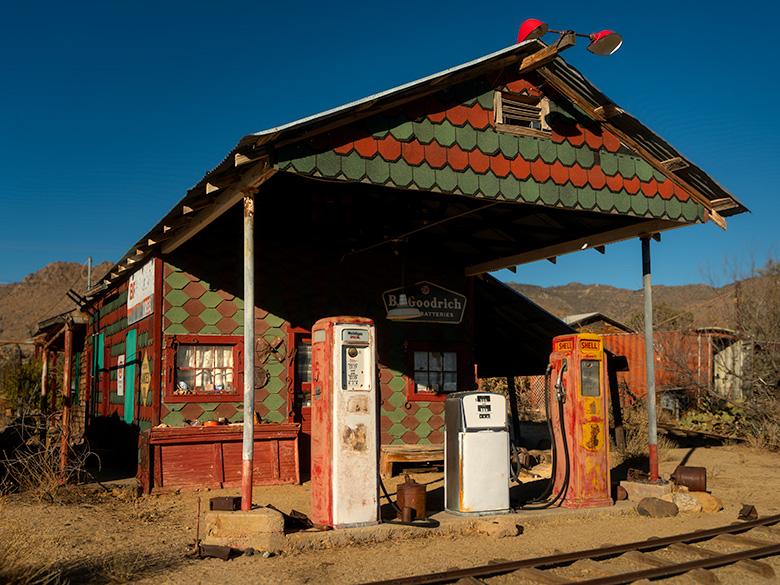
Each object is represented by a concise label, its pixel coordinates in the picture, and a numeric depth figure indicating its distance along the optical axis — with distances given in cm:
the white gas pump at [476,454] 812
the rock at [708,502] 934
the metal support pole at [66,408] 999
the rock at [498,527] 772
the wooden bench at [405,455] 1169
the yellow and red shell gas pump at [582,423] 903
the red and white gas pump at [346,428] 735
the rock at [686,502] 931
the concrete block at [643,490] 942
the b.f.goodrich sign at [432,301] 1298
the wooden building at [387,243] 808
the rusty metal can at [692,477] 971
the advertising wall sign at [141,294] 1155
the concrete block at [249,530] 685
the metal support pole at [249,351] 718
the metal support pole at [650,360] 974
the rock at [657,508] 901
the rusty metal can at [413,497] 784
